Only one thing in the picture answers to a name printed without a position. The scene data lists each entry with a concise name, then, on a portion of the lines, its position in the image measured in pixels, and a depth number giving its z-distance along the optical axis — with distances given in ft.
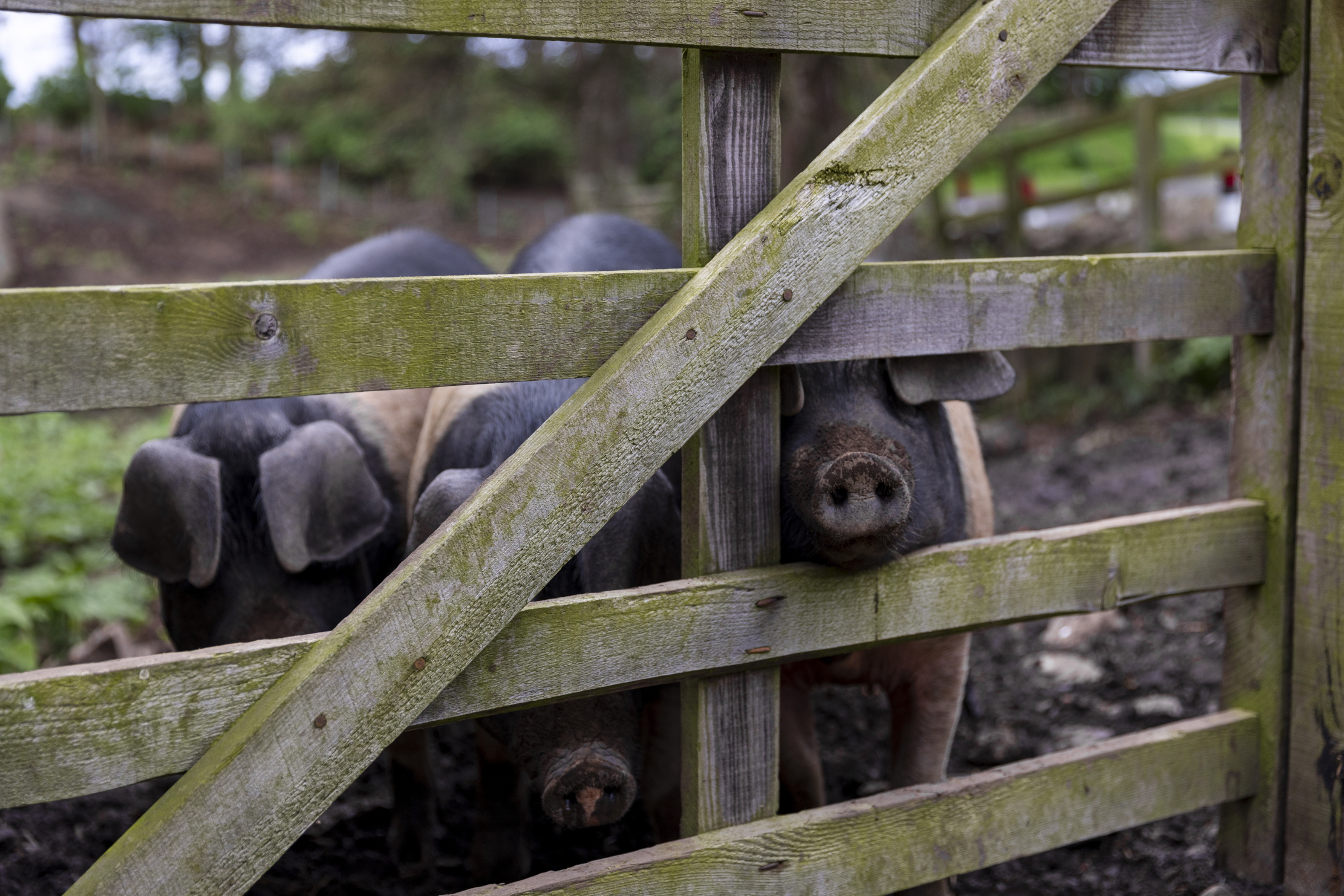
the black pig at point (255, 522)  10.01
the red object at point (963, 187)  42.19
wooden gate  5.98
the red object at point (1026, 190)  38.17
